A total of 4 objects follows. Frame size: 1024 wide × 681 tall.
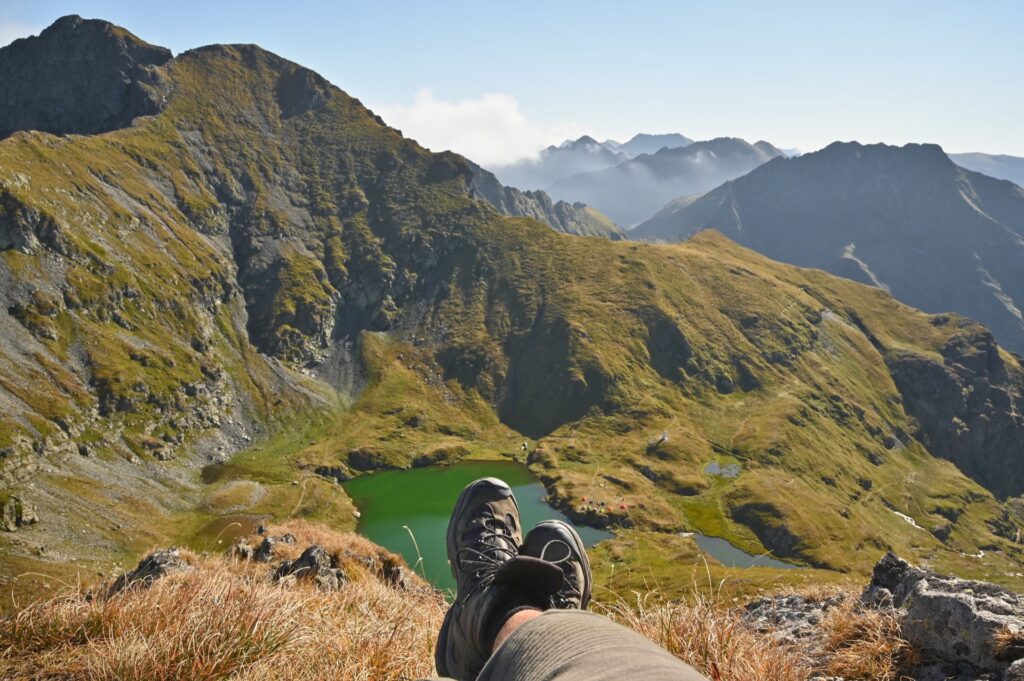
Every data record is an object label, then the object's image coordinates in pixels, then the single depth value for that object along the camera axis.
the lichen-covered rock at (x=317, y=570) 9.18
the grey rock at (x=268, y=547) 20.56
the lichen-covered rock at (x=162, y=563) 11.19
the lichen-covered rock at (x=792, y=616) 6.60
